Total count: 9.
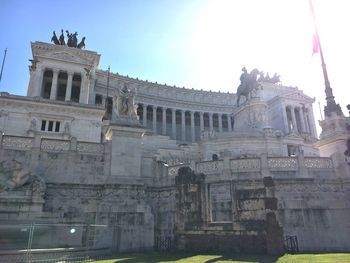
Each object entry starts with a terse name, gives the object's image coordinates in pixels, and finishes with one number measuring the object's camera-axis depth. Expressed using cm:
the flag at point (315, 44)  2552
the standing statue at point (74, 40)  6675
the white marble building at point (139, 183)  1888
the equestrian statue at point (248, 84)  4833
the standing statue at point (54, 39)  6501
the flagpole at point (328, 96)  2430
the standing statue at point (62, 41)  6578
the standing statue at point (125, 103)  2377
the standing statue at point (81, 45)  6700
